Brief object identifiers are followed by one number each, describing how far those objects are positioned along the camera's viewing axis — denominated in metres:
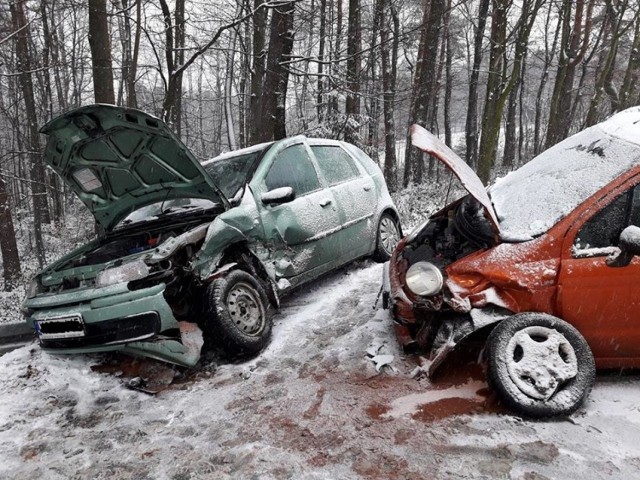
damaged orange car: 2.84
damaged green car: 3.54
